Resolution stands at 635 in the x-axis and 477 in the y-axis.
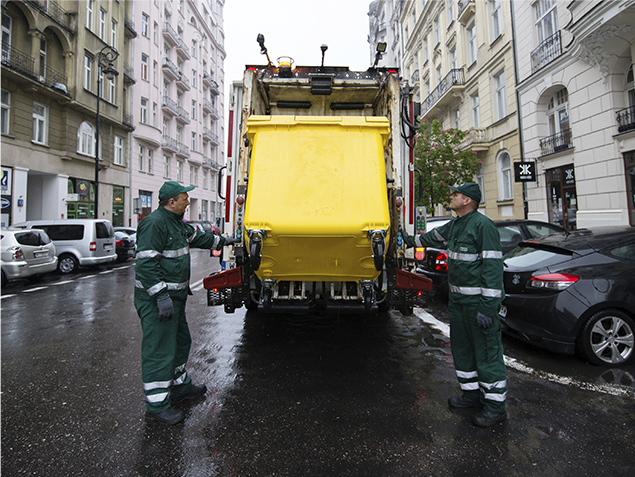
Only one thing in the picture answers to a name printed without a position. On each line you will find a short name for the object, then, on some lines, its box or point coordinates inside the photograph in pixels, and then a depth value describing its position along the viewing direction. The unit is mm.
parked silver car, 8820
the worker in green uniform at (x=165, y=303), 2857
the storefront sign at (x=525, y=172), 10898
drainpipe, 15344
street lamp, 18328
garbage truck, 3229
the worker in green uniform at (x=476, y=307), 2783
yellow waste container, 3221
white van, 11711
